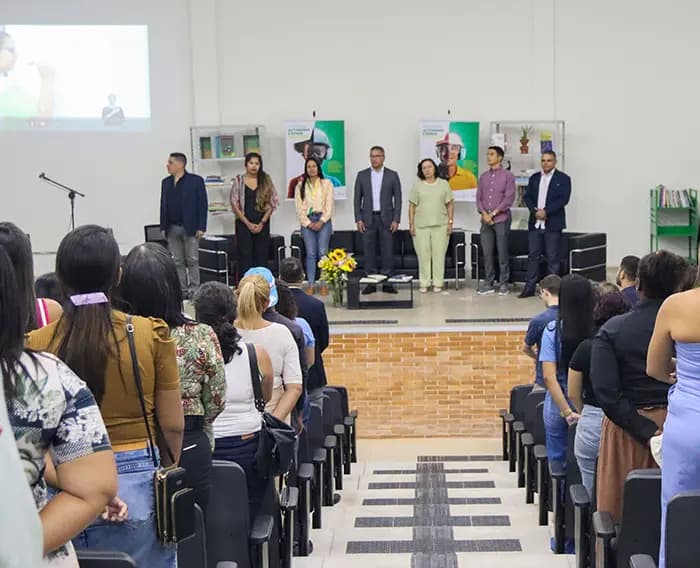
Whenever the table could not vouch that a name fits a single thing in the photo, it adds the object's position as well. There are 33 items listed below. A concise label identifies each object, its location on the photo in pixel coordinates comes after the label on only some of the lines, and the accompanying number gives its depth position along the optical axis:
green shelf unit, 12.92
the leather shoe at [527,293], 11.44
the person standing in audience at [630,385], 3.52
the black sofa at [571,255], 11.30
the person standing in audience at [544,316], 5.12
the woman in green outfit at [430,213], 11.62
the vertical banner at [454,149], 13.07
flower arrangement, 10.70
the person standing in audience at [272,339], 4.21
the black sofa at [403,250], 12.35
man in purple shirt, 11.50
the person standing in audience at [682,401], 2.78
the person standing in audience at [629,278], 5.61
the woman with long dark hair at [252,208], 11.26
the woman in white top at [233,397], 3.51
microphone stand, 13.28
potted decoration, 12.99
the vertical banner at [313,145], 13.18
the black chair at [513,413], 6.42
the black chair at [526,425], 5.75
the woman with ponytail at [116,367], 2.47
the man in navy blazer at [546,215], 11.27
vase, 10.94
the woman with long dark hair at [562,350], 4.26
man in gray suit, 11.61
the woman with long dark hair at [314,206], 11.55
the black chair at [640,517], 3.01
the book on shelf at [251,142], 13.04
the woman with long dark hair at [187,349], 2.82
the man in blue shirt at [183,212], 11.33
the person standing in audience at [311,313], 5.91
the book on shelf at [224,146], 13.08
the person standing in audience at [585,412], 3.96
